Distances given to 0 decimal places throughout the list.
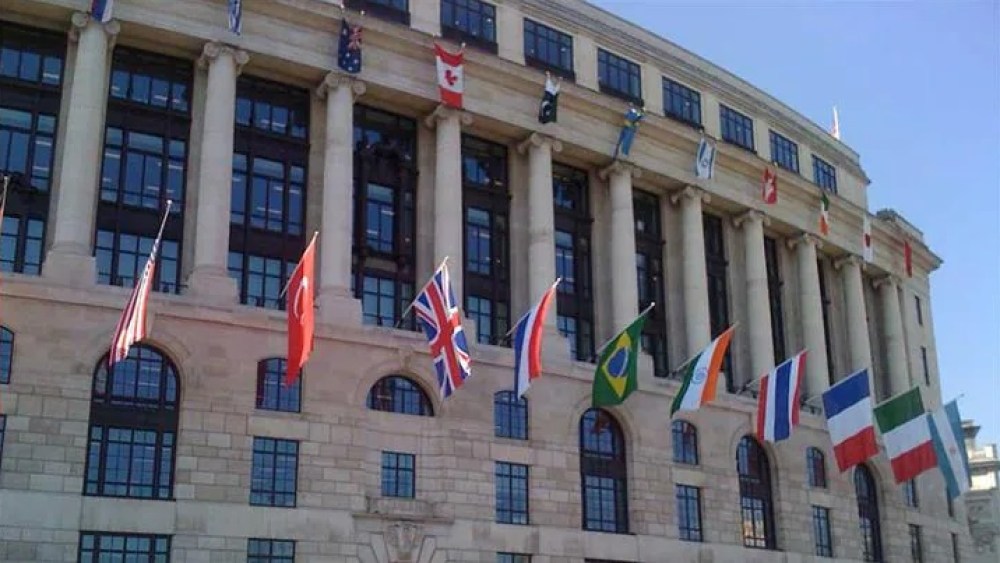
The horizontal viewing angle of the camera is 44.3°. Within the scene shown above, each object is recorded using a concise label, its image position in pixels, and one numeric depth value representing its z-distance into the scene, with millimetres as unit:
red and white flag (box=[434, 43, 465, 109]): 52938
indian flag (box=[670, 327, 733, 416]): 49500
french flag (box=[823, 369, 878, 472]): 48906
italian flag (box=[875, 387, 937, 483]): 49719
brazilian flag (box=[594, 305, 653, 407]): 48031
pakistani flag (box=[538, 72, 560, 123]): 55969
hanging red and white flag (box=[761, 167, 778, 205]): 65188
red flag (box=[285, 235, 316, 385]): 39906
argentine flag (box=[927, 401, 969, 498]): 49938
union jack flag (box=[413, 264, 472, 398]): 42219
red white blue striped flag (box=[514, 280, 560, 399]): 43719
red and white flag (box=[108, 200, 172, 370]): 37812
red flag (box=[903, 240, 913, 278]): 77438
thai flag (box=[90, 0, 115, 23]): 46344
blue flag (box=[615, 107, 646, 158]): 58531
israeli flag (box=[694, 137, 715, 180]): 61969
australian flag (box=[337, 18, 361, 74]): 50938
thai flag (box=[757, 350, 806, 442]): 50688
